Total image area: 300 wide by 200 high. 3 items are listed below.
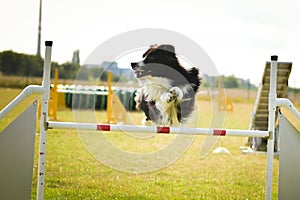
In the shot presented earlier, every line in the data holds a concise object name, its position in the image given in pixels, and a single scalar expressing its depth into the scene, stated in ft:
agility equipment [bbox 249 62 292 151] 41.11
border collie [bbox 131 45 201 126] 20.20
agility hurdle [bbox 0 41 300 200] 17.81
